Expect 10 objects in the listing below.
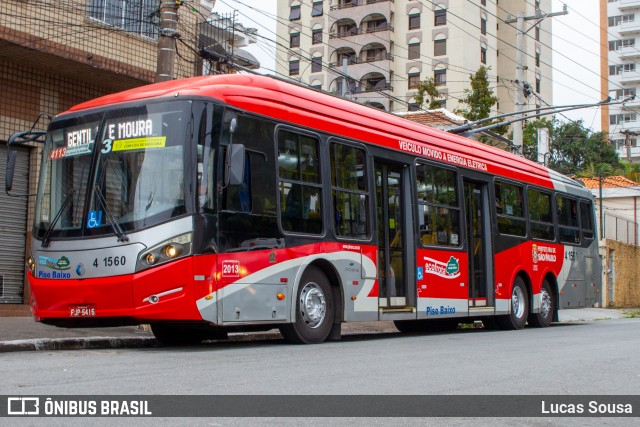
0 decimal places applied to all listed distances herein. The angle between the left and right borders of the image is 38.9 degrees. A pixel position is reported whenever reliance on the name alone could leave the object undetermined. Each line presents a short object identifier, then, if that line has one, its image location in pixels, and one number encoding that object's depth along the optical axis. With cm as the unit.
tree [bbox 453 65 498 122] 3869
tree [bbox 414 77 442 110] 4094
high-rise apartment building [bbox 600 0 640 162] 10475
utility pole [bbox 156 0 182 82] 1373
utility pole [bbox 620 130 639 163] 6669
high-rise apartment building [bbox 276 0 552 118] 7012
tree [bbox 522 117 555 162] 5898
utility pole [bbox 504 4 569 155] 2905
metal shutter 1722
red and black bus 1017
